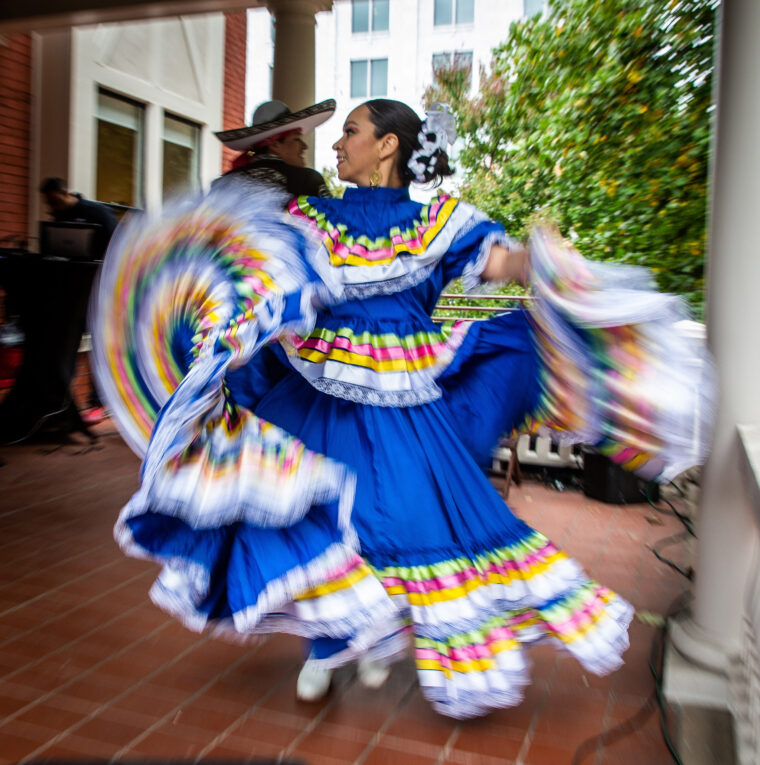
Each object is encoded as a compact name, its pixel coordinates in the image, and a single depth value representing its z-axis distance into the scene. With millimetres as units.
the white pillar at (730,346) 1891
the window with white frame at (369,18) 20625
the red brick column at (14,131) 5930
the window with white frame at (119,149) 6625
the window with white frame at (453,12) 19344
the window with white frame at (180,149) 7539
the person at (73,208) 5207
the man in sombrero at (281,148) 2928
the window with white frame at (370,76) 20438
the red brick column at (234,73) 8227
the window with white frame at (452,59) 17484
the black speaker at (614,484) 4121
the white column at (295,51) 5836
